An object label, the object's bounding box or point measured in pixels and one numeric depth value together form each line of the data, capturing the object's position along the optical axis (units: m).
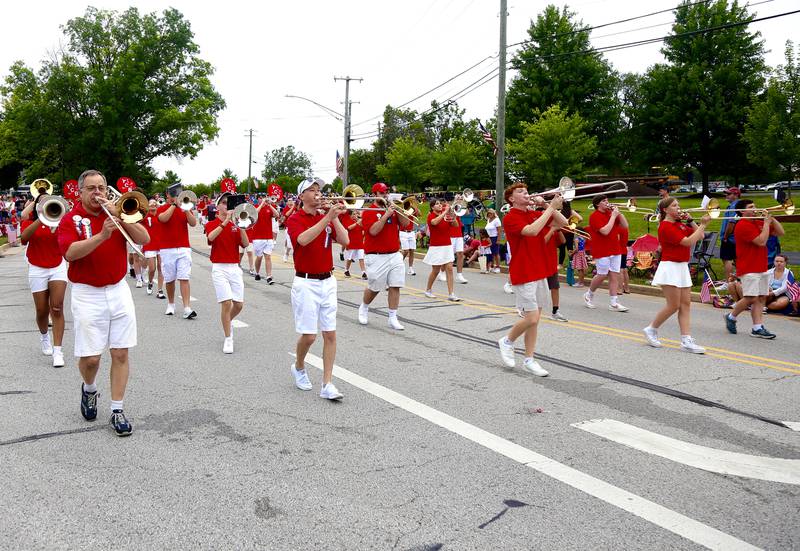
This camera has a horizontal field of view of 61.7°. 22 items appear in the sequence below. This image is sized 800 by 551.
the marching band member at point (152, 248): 11.23
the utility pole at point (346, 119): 39.49
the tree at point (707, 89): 47.72
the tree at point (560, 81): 52.28
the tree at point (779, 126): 34.34
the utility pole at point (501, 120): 21.77
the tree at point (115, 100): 46.22
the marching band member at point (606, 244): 11.05
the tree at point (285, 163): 160.38
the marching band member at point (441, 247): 12.12
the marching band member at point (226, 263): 8.05
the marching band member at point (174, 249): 10.41
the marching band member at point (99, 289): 4.79
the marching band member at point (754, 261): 8.56
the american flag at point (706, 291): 12.18
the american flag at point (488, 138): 21.85
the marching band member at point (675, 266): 7.77
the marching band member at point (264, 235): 15.51
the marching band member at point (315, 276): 5.86
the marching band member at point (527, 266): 6.73
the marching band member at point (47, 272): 7.27
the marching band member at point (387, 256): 9.46
